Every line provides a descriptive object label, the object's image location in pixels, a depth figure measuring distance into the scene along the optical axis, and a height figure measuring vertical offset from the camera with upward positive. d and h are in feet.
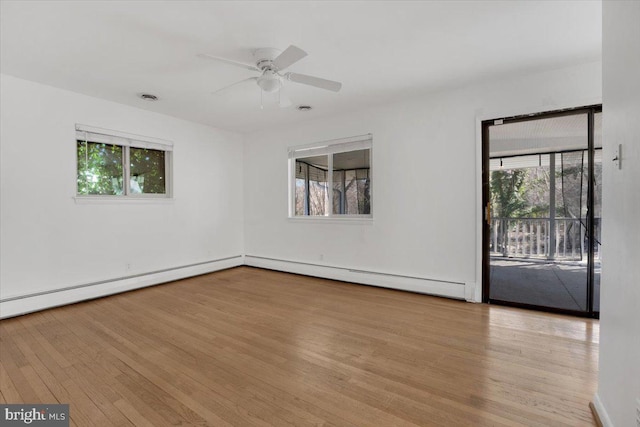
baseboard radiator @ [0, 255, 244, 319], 10.27 -3.40
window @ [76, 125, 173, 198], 12.23 +1.96
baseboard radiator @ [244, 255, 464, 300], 11.94 -3.36
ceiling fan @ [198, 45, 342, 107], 8.23 +3.81
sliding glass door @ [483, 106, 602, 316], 9.89 +0.07
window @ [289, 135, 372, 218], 14.48 +1.48
